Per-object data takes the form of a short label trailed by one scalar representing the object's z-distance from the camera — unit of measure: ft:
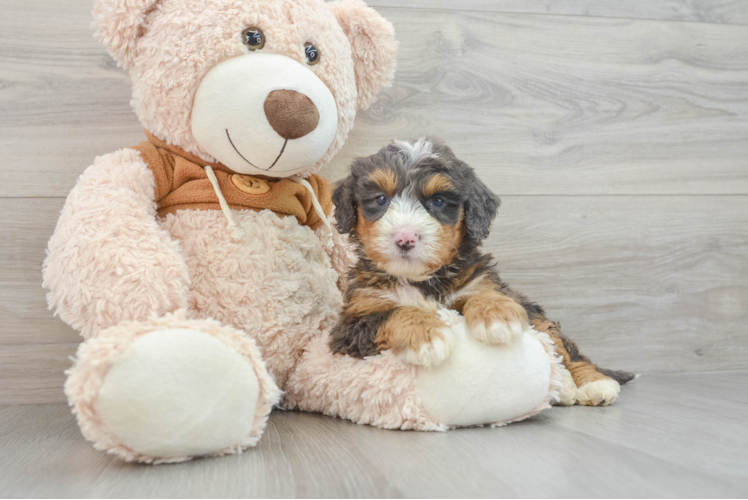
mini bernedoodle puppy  2.73
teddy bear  2.45
